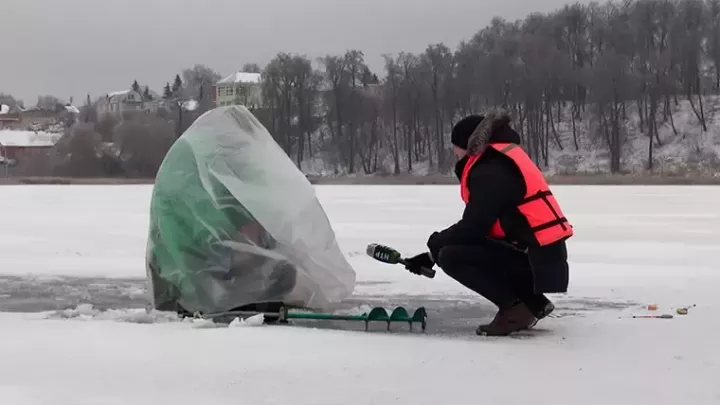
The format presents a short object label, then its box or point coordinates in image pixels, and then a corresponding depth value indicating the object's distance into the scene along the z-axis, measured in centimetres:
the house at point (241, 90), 7546
